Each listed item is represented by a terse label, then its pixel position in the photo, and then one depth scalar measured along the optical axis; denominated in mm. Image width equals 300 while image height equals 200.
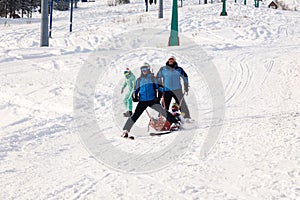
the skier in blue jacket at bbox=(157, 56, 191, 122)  16953
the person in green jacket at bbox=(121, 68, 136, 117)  17275
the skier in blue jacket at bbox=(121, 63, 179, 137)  15508
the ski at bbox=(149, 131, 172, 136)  15461
